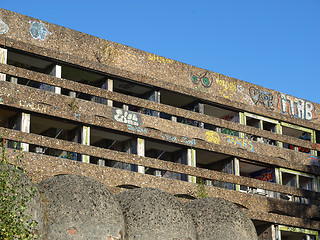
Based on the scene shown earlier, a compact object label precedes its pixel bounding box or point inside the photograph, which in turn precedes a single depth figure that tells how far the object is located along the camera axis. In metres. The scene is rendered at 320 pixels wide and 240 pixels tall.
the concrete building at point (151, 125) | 32.03
